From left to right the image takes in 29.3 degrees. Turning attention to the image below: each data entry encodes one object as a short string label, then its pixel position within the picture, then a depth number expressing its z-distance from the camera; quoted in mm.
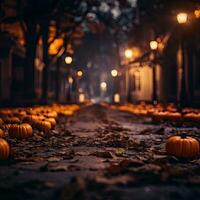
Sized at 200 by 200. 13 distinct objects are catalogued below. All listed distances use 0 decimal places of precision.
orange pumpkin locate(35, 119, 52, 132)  10117
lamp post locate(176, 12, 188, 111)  18566
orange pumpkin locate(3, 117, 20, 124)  10799
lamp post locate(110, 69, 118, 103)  55788
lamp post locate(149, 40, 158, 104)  20688
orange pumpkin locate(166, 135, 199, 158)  6023
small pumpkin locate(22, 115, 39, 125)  10598
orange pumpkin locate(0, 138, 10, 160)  5610
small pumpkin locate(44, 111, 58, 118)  12889
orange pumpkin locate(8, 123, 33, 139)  8516
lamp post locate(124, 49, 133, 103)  27172
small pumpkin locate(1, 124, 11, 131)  9605
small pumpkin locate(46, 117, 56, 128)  10984
